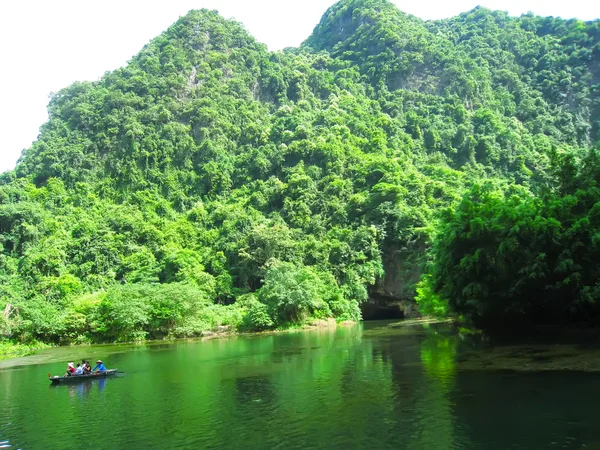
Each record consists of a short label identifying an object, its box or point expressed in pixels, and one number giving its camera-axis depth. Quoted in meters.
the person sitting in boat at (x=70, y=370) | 23.18
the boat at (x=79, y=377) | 22.54
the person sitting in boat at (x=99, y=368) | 23.81
